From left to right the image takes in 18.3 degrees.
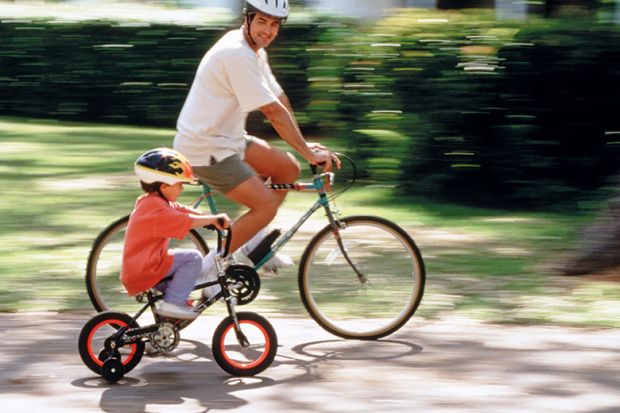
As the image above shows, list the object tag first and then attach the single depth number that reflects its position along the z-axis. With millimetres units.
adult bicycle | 11036
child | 9725
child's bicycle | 9737
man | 10515
